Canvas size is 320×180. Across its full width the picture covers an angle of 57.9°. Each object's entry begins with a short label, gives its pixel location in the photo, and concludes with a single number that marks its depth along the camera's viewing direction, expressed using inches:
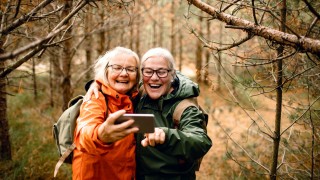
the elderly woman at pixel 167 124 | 78.4
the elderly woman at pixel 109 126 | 71.8
